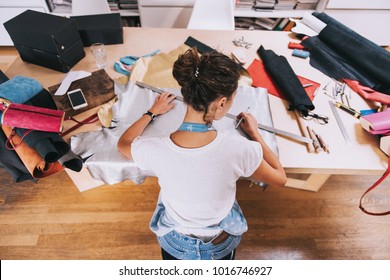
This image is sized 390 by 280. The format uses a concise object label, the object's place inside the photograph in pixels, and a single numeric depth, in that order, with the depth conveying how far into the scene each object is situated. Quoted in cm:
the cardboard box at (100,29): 148
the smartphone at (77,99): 115
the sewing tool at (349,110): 118
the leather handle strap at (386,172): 98
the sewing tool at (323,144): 105
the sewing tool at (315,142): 104
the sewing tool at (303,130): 104
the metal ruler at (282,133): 106
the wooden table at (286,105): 102
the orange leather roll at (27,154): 99
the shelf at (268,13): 256
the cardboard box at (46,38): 125
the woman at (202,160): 74
